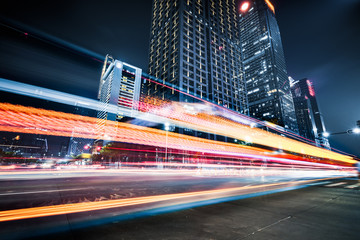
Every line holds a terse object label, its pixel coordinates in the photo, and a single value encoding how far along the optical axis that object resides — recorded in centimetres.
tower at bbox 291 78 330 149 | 17788
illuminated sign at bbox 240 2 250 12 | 16659
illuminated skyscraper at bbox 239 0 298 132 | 12975
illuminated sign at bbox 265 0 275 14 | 16102
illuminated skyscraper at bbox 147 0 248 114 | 6456
